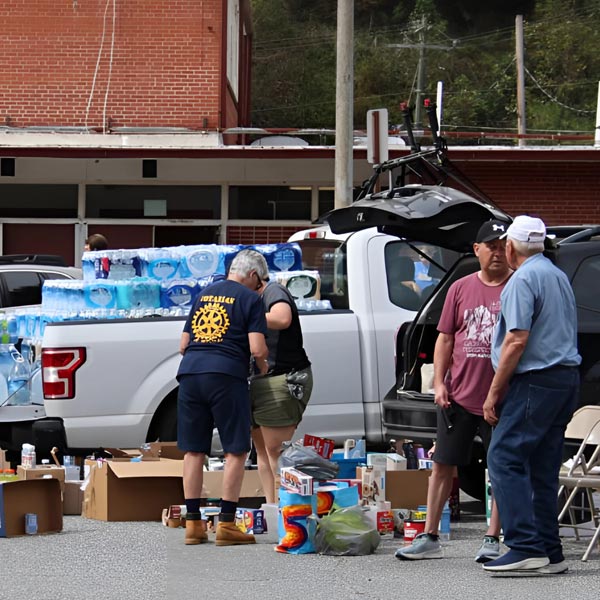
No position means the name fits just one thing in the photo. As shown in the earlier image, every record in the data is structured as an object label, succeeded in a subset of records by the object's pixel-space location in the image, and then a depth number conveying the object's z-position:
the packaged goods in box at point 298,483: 16.12
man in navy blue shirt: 16.42
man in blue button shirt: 14.14
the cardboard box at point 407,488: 18.16
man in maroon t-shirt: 15.35
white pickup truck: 20.73
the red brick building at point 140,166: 47.47
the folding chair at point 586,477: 15.30
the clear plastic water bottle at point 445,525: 16.87
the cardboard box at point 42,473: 19.05
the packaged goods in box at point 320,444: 18.14
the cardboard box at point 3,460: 20.03
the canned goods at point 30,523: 17.47
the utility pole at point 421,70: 91.81
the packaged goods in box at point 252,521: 17.33
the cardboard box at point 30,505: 17.28
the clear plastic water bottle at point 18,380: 21.86
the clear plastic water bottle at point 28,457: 19.50
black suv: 17.09
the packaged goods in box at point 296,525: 16.03
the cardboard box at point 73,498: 19.59
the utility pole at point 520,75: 80.75
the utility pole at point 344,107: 35.66
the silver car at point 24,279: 30.55
